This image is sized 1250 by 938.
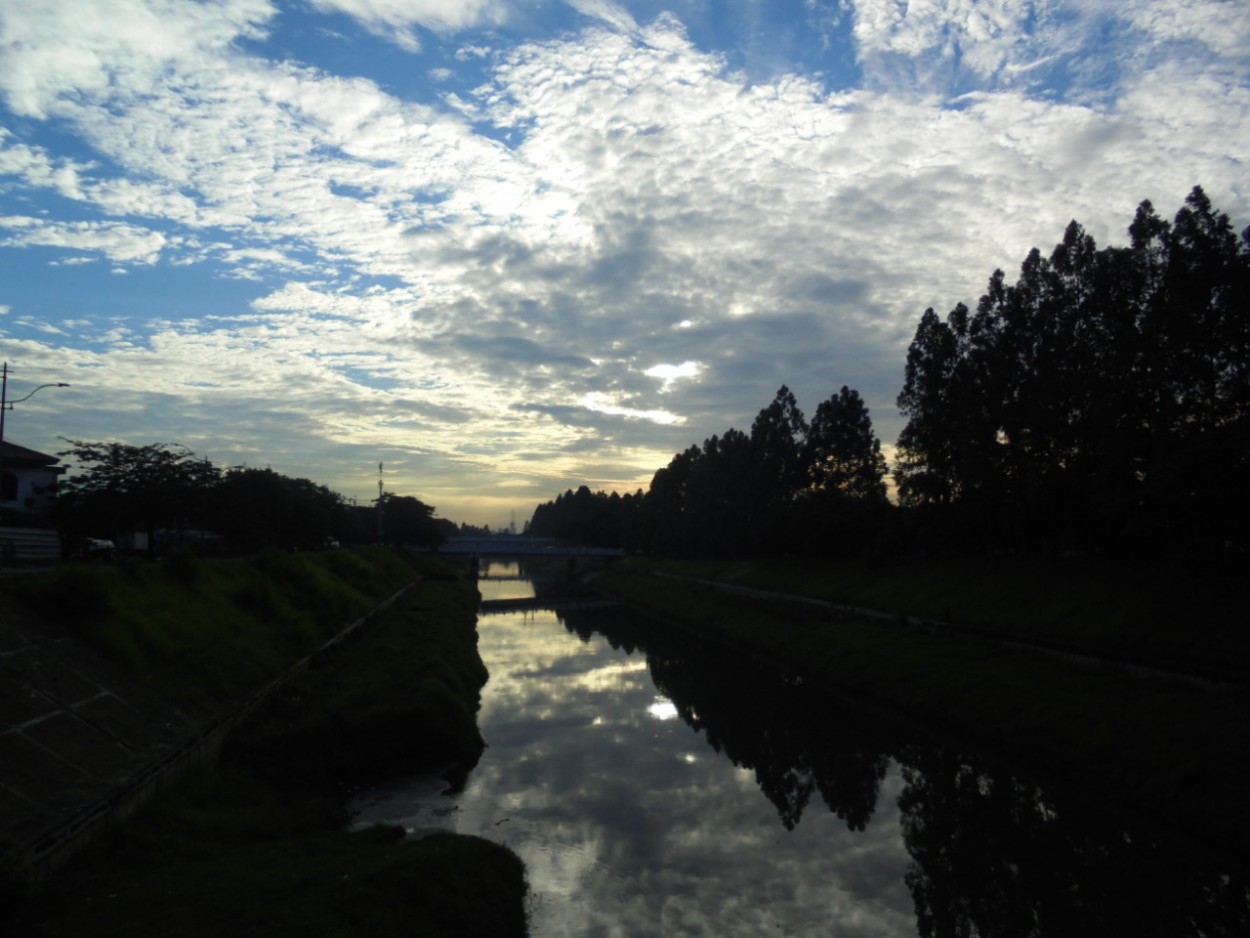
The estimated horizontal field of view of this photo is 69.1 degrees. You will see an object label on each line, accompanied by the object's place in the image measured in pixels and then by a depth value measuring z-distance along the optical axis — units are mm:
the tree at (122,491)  36969
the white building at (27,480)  49938
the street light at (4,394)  33188
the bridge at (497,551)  87119
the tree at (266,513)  49562
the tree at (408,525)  109625
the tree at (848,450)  63562
